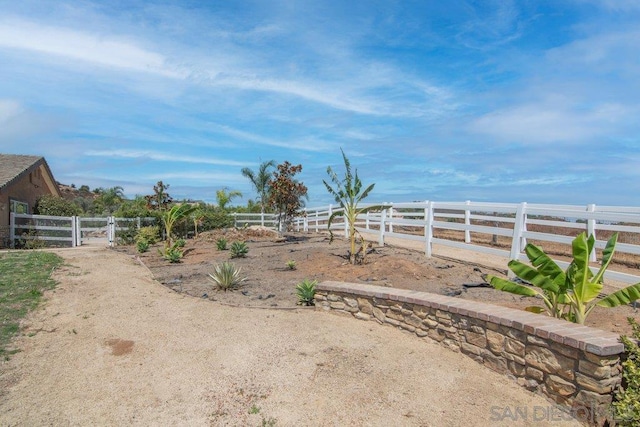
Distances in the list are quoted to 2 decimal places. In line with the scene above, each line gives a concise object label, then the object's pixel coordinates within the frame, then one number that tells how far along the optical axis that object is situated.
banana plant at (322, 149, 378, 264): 10.99
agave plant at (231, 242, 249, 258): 13.87
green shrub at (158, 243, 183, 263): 13.52
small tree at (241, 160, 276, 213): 32.75
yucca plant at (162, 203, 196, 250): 16.18
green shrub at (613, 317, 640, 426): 3.49
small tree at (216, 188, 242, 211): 28.58
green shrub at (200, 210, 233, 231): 23.72
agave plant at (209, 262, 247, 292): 9.08
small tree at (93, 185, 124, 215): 35.78
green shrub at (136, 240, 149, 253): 16.27
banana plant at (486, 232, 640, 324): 4.68
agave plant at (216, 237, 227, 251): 16.31
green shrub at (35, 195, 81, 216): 23.17
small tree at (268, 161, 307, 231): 18.62
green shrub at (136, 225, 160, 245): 19.42
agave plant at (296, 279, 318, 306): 7.62
